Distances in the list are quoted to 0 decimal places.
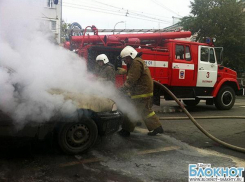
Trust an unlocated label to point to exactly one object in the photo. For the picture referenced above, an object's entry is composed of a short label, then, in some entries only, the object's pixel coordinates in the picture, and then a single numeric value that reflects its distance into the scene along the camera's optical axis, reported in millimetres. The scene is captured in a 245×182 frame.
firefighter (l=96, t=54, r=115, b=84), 6481
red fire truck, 7805
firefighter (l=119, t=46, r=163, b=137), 5121
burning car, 3818
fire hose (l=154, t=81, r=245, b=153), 4446
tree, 16766
